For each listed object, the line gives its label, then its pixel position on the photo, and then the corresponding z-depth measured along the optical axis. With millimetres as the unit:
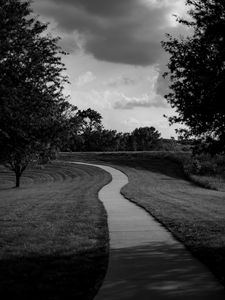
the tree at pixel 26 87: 12742
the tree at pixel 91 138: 105750
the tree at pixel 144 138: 122000
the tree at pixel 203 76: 10305
